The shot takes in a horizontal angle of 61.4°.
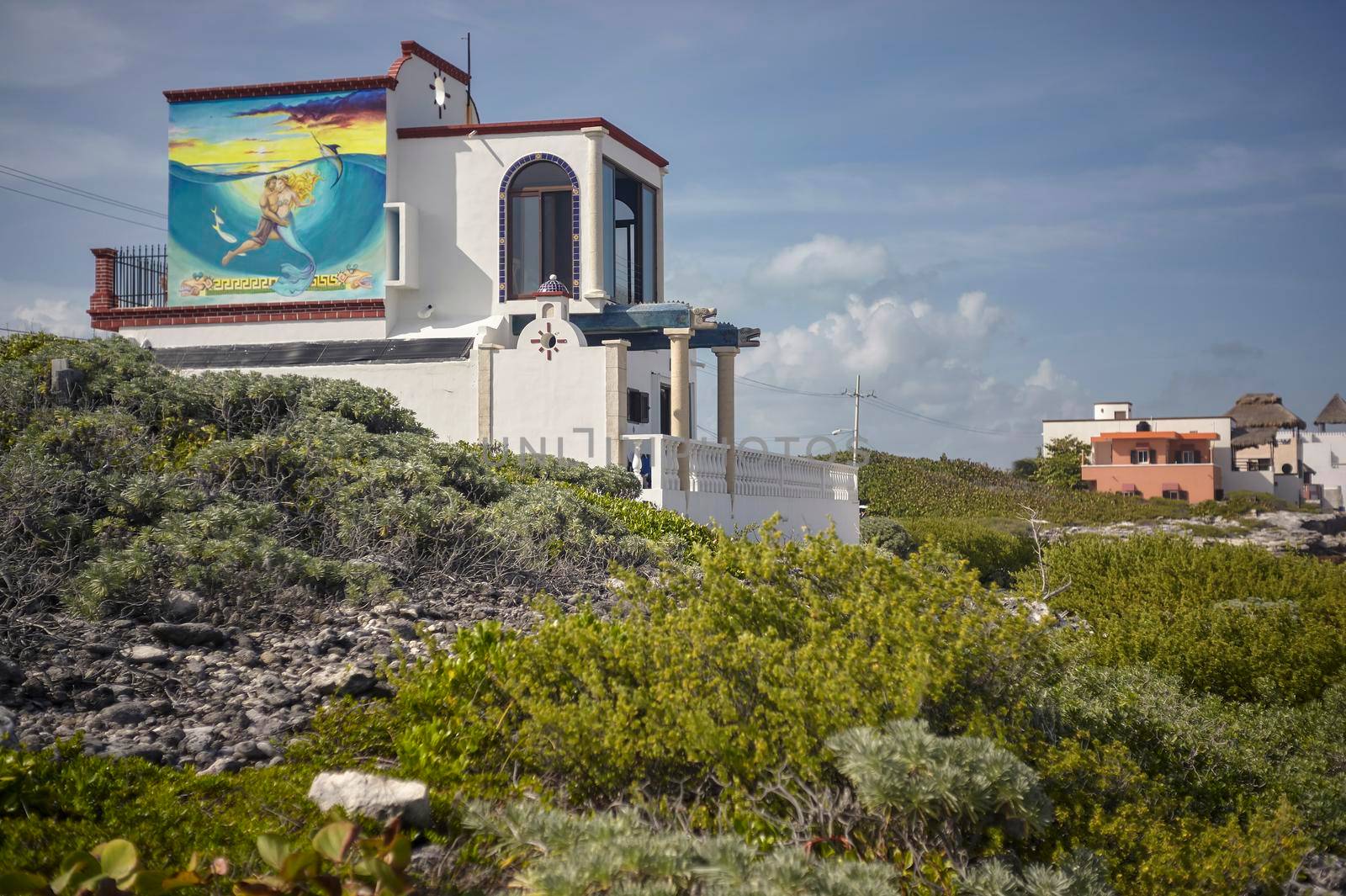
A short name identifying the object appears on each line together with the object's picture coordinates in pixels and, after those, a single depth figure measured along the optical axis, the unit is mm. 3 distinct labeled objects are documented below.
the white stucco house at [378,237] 20188
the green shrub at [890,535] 25688
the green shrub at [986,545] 26672
